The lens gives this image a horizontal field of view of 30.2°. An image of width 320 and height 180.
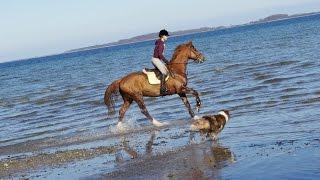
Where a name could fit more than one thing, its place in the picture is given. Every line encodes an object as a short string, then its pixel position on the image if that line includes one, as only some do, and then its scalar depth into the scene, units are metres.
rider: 15.86
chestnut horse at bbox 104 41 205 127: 16.52
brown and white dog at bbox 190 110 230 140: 12.60
